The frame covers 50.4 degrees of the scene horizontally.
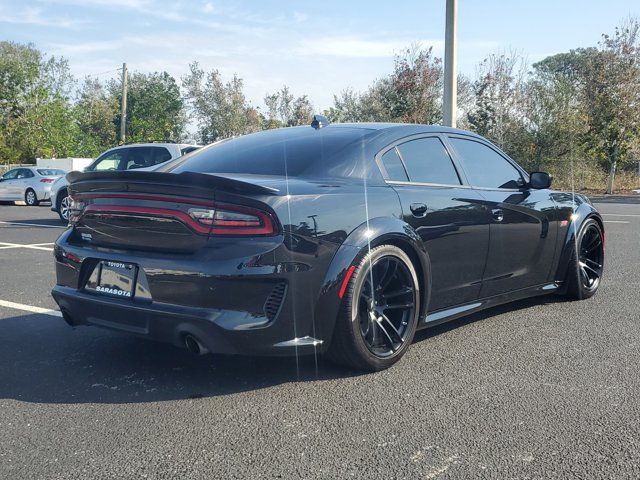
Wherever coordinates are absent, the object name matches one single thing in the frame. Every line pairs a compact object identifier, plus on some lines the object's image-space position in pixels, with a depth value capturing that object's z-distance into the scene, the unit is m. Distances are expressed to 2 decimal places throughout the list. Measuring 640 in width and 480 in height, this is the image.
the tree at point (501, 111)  31.92
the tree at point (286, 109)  42.12
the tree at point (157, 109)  43.06
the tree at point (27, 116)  42.66
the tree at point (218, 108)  43.75
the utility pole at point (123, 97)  34.17
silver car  22.16
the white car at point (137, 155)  13.38
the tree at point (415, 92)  31.34
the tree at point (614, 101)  29.53
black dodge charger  3.36
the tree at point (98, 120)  48.28
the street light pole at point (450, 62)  12.27
